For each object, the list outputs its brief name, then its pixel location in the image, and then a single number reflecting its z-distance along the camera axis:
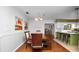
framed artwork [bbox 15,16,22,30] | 2.86
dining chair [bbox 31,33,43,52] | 2.06
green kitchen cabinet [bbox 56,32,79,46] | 3.55
